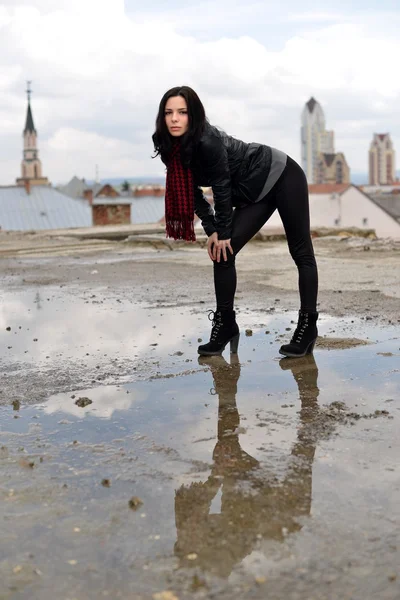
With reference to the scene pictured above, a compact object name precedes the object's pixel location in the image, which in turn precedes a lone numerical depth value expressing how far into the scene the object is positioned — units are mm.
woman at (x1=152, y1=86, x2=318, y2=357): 4035
